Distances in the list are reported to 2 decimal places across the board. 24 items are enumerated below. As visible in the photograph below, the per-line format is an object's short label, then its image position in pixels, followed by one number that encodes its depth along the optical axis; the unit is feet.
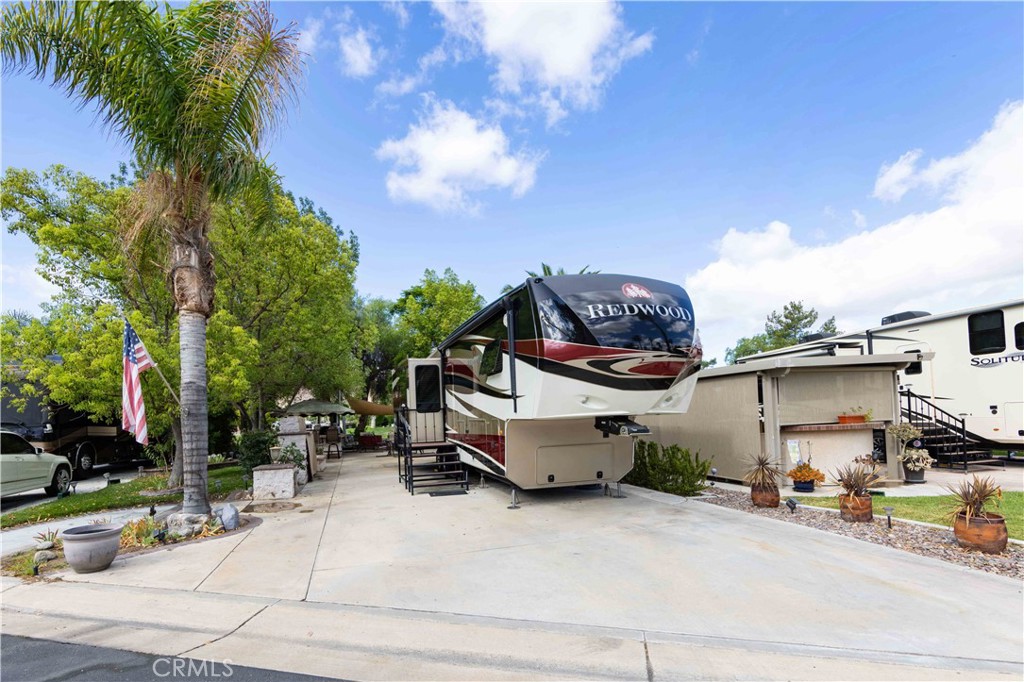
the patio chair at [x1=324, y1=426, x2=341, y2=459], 75.29
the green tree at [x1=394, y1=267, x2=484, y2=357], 72.84
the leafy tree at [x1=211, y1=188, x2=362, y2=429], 42.11
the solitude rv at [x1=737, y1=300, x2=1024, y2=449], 41.52
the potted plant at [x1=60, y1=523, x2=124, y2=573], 18.72
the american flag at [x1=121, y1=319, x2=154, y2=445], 24.85
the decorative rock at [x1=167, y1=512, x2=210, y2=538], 23.90
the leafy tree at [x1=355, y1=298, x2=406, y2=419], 92.99
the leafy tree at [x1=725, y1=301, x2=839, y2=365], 118.83
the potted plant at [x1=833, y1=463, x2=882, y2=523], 23.57
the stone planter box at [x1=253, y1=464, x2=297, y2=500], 33.53
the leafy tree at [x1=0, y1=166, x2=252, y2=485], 31.22
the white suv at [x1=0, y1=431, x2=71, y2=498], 32.86
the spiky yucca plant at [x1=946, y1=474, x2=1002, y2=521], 19.06
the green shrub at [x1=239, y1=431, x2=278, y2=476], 36.86
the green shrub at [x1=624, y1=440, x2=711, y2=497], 31.73
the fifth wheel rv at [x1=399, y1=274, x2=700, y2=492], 23.18
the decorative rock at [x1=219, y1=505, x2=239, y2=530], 25.13
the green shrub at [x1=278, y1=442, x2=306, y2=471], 36.78
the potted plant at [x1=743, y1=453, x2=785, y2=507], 27.14
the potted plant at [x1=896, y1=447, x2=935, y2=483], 33.14
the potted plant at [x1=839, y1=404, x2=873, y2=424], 34.83
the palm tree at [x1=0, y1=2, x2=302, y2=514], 22.80
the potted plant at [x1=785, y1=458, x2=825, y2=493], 32.91
